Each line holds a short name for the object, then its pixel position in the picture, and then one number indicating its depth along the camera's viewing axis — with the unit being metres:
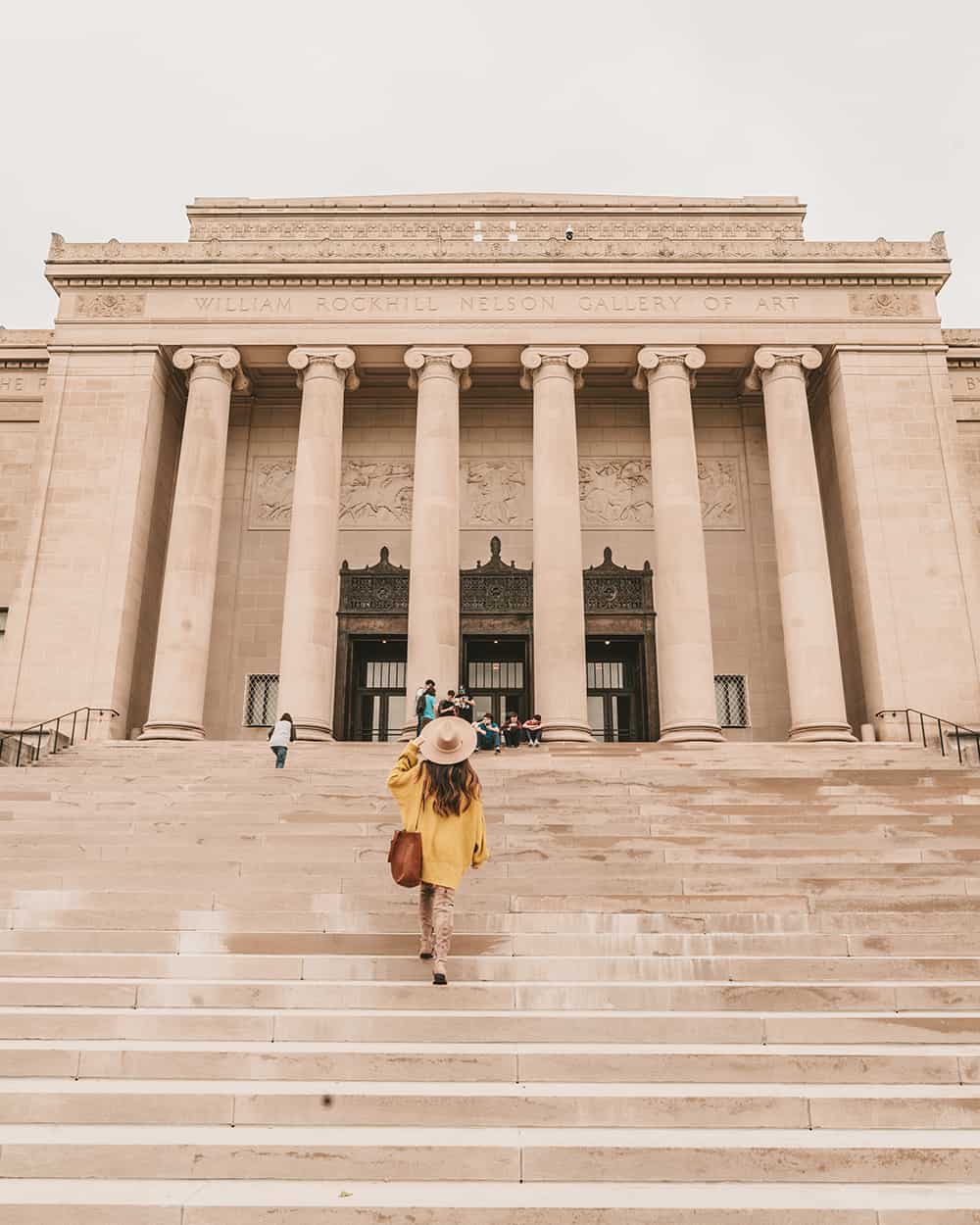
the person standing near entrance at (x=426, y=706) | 20.54
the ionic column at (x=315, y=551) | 23.92
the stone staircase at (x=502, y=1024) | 5.52
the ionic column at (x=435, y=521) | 24.23
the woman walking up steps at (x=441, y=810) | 8.38
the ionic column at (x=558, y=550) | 23.86
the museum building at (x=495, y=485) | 24.44
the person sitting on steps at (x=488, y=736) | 21.14
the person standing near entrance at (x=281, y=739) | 18.84
